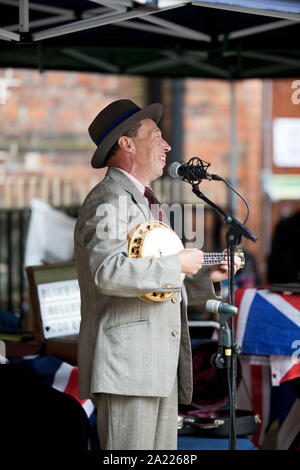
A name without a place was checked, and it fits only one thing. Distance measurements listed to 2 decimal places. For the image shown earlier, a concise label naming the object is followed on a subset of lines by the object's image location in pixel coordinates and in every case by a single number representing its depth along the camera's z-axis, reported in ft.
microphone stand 20.74
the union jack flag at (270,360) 27.66
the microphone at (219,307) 20.58
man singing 19.52
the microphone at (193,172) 21.02
